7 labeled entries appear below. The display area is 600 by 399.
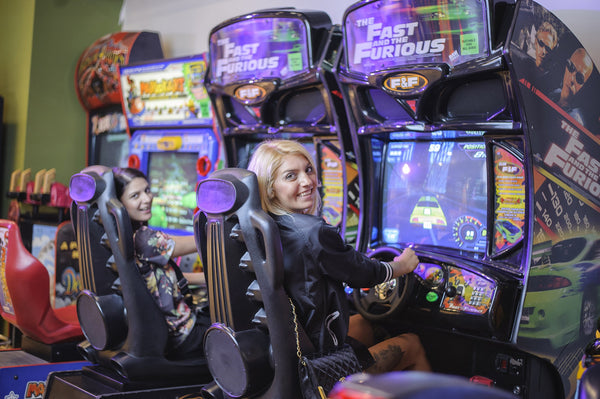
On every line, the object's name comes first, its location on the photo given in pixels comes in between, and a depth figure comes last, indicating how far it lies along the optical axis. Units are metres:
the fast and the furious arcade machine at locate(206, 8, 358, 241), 2.85
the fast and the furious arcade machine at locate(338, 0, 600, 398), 2.20
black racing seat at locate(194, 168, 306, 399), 1.90
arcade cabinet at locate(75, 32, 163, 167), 4.57
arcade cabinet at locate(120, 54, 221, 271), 3.86
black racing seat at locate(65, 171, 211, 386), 2.53
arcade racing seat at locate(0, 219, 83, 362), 3.00
